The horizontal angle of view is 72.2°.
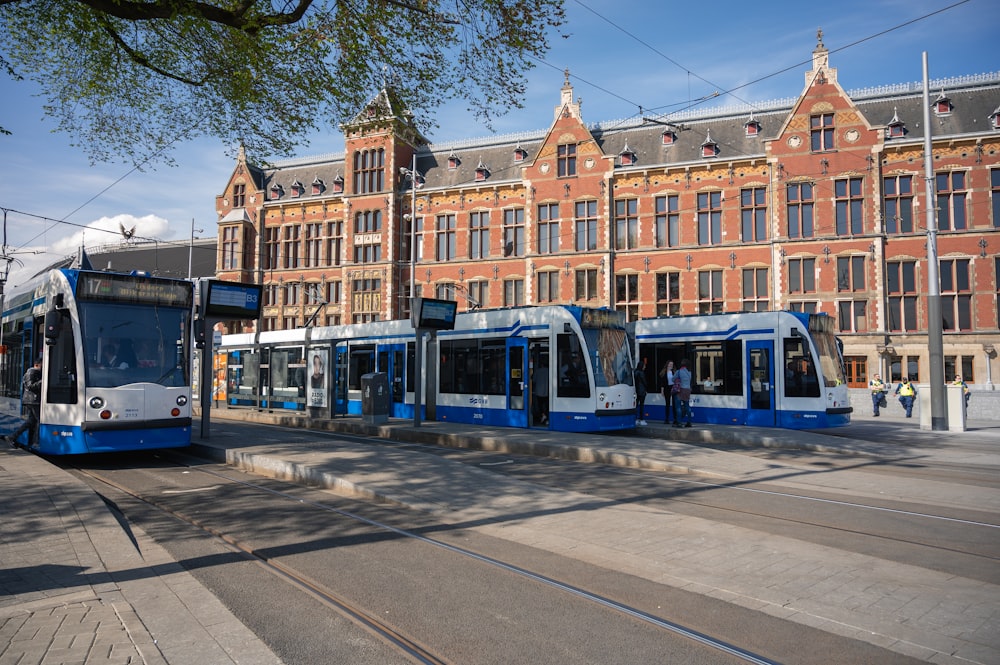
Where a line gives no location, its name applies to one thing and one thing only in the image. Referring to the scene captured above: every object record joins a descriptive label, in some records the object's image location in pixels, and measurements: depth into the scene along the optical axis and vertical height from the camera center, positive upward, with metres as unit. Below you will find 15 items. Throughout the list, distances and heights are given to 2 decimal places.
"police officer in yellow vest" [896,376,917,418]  25.94 -1.22
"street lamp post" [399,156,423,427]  17.27 -0.02
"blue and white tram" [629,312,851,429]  18.27 -0.08
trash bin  19.53 -0.97
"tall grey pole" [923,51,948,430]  20.72 +0.93
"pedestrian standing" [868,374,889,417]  26.06 -1.11
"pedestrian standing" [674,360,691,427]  17.58 -0.66
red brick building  34.12 +8.19
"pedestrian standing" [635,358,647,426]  19.38 -0.55
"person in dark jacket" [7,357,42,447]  11.88 -0.52
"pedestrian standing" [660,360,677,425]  18.50 -0.67
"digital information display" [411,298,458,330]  17.98 +1.36
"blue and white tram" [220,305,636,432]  16.88 -0.11
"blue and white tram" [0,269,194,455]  11.10 +0.07
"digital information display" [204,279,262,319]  14.38 +1.39
